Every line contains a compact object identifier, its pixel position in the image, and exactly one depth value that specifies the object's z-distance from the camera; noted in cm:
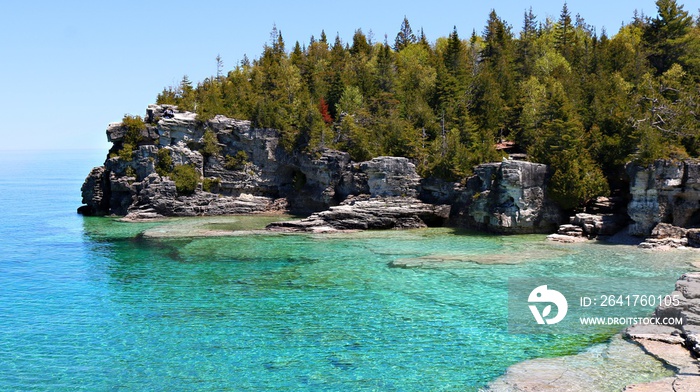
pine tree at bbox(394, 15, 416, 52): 11656
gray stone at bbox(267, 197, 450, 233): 5038
